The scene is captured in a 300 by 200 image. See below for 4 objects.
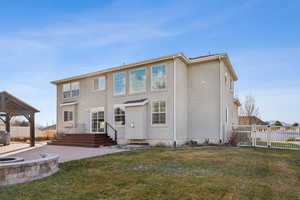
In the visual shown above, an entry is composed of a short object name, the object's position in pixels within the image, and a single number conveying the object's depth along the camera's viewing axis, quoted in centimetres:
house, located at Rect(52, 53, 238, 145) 1309
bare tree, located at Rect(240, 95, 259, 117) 2939
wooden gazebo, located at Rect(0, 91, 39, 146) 1149
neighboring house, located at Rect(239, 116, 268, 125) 2627
